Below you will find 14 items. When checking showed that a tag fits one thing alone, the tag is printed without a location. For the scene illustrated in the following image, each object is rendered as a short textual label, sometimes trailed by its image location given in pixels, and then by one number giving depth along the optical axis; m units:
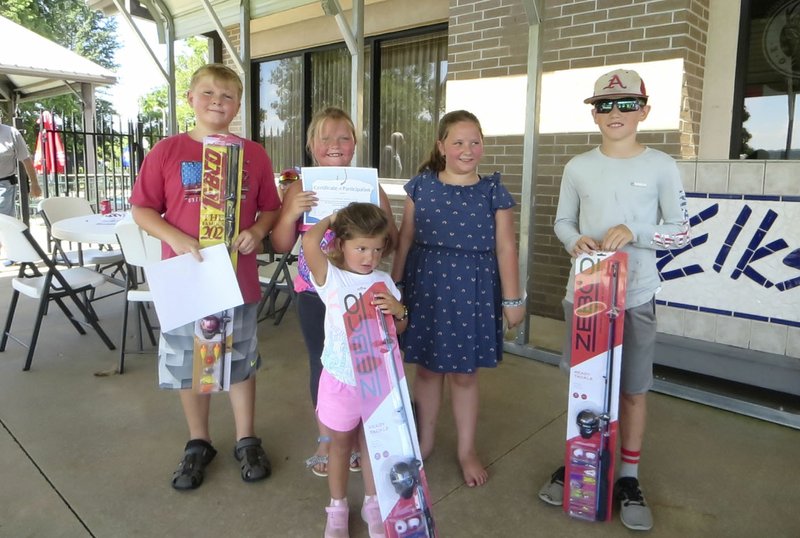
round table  3.75
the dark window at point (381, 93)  6.09
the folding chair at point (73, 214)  4.68
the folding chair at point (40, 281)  3.59
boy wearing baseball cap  1.96
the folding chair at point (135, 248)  3.35
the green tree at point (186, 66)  25.02
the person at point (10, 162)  6.02
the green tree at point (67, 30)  23.73
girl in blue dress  2.14
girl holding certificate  2.14
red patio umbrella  7.47
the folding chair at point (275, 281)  4.36
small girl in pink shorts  1.79
